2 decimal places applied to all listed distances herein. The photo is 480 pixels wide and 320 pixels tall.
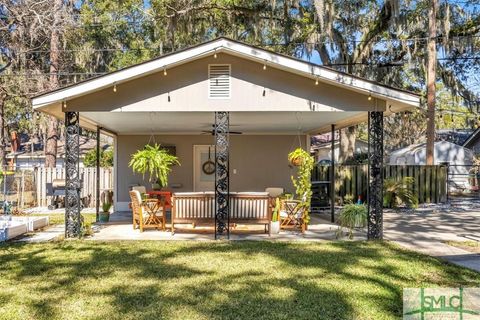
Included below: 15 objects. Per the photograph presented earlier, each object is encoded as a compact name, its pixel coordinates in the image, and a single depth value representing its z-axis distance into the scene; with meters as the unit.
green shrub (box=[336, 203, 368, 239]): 8.65
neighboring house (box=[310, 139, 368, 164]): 28.17
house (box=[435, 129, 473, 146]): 32.10
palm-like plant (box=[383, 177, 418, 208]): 14.37
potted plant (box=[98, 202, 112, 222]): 10.82
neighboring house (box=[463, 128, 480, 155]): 26.66
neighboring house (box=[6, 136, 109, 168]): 26.67
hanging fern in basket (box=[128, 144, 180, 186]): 8.48
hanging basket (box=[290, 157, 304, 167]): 8.89
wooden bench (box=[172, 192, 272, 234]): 8.48
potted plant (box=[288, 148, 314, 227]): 8.73
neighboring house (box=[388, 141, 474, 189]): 23.17
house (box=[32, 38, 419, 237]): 7.84
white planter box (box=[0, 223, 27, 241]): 8.07
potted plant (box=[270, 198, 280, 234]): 8.90
